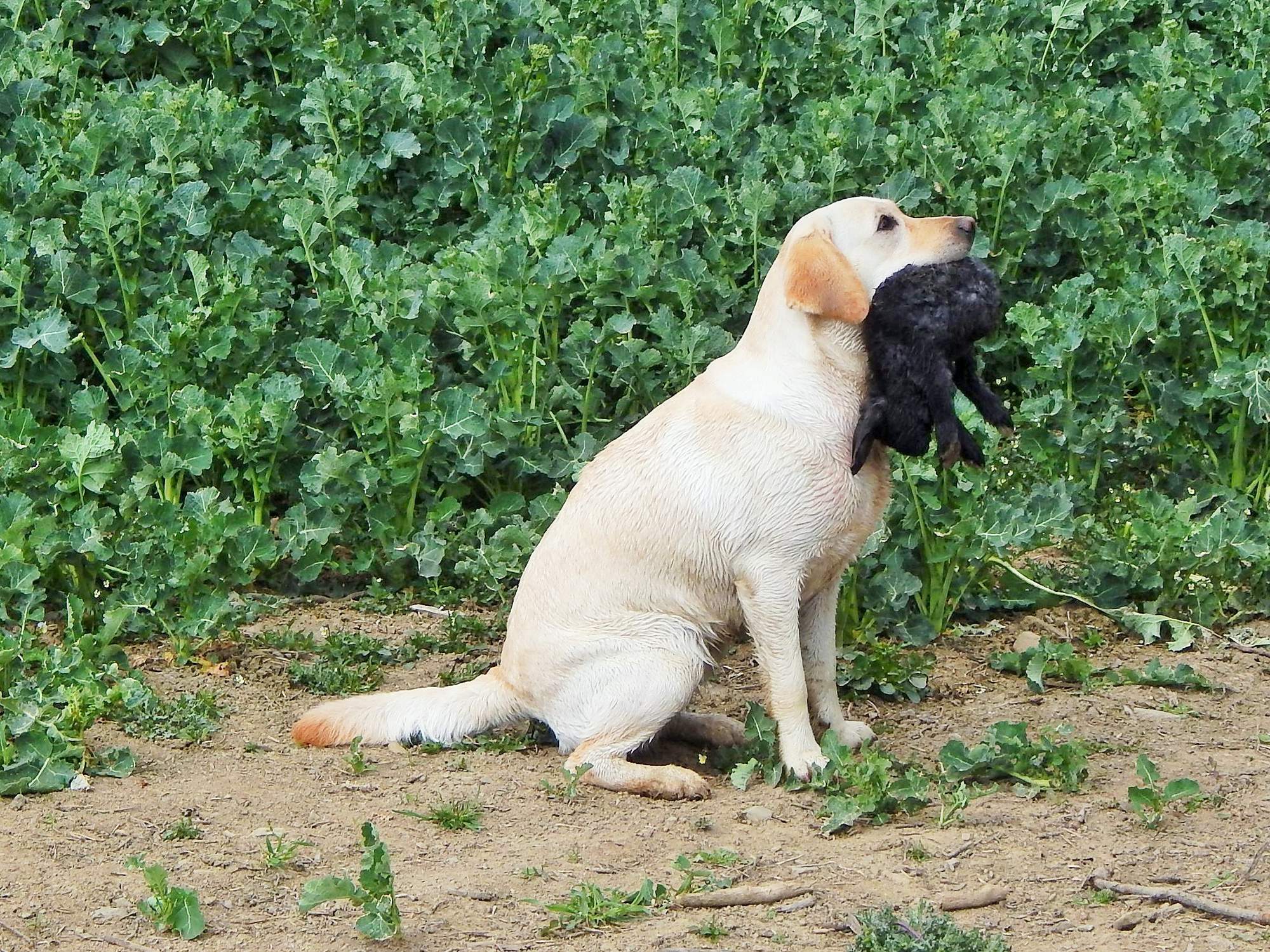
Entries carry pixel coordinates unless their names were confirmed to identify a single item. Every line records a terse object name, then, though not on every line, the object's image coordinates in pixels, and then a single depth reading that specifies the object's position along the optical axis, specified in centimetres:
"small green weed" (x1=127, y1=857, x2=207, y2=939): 789
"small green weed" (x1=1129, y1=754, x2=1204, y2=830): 913
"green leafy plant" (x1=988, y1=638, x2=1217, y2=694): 1184
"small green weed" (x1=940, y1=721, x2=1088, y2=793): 980
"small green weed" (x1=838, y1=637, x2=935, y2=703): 1180
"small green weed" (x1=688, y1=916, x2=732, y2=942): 776
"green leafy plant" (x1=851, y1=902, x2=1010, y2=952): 725
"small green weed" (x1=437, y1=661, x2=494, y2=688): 1184
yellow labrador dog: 993
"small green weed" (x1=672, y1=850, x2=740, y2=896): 841
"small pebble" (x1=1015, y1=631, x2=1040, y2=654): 1270
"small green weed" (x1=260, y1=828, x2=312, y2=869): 875
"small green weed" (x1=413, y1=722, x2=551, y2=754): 1062
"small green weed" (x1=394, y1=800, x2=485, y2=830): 935
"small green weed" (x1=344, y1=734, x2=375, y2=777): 1014
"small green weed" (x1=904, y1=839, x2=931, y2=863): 872
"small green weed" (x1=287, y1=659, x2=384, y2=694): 1174
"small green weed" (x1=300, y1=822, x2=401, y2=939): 771
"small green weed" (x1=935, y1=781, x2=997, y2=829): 930
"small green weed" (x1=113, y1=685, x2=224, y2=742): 1072
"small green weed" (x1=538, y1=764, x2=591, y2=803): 984
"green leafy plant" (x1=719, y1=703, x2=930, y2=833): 935
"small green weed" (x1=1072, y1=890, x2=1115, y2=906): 814
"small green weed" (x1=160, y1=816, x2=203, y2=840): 916
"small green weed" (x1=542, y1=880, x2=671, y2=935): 799
